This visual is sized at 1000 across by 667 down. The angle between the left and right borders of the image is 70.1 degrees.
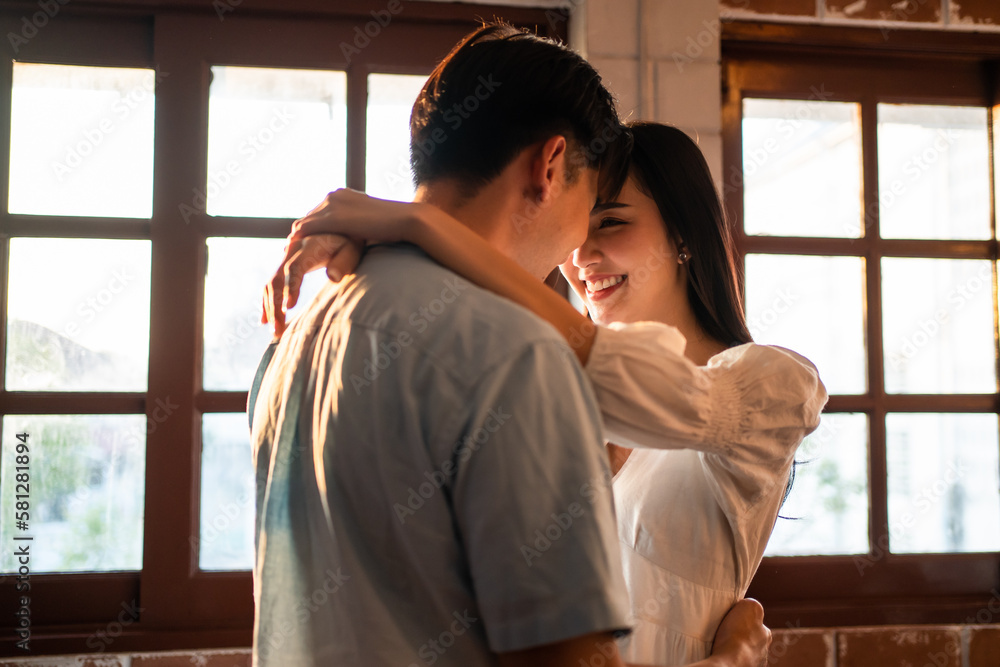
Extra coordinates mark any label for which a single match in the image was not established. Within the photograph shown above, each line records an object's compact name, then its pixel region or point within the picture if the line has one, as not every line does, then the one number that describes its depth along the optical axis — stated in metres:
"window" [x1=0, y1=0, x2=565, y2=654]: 1.80
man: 0.59
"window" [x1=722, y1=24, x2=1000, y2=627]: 2.07
